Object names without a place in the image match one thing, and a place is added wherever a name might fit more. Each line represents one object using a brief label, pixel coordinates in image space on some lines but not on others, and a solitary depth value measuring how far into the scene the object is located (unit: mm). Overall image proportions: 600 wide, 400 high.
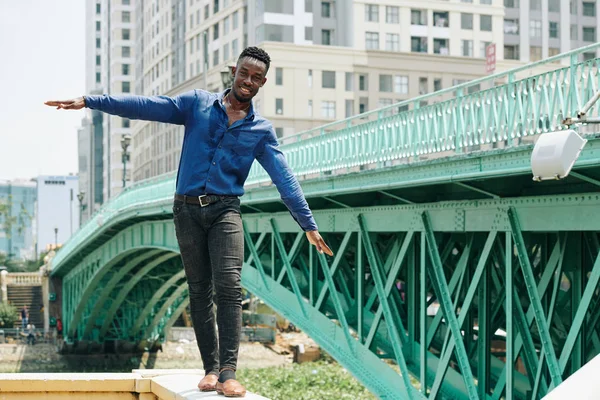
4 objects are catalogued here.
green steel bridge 12250
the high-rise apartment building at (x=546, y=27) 75500
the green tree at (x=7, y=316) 66500
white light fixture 8719
